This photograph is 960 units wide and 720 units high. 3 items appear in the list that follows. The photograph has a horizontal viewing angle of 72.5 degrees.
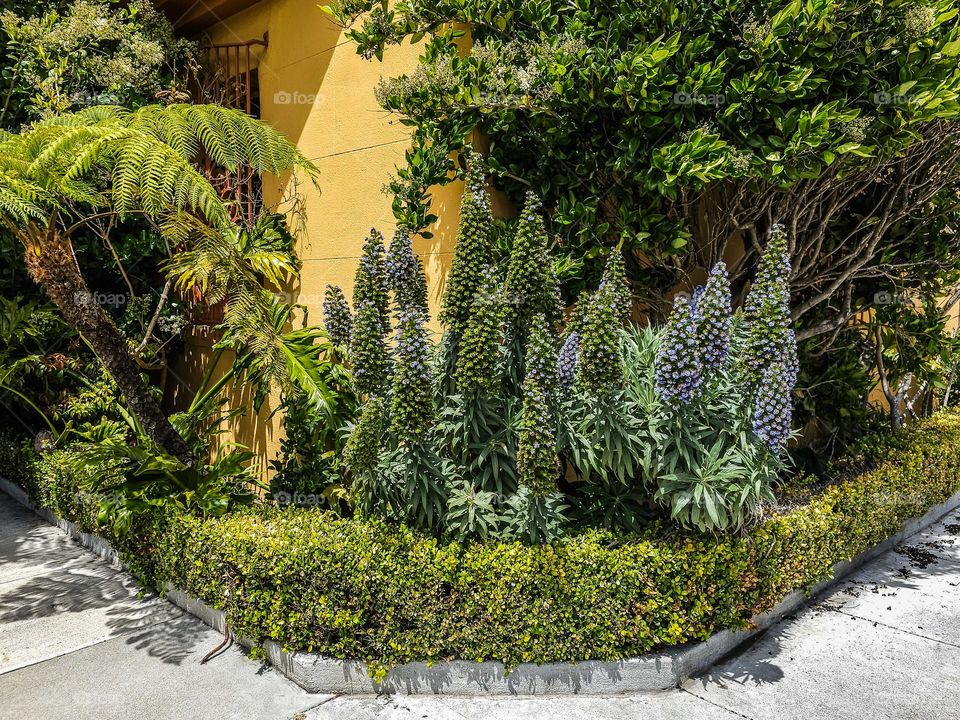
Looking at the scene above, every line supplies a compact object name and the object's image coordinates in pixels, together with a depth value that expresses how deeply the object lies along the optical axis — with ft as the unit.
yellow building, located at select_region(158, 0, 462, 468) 18.10
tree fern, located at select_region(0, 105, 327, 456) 13.21
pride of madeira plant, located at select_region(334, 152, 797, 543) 12.18
